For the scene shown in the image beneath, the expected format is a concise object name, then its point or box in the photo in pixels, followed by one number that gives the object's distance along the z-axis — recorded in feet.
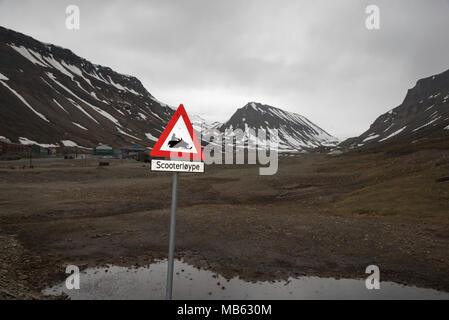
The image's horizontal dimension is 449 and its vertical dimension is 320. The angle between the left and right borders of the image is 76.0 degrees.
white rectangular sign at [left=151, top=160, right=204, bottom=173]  16.53
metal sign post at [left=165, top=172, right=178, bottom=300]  15.58
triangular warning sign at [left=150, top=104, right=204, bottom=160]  16.81
